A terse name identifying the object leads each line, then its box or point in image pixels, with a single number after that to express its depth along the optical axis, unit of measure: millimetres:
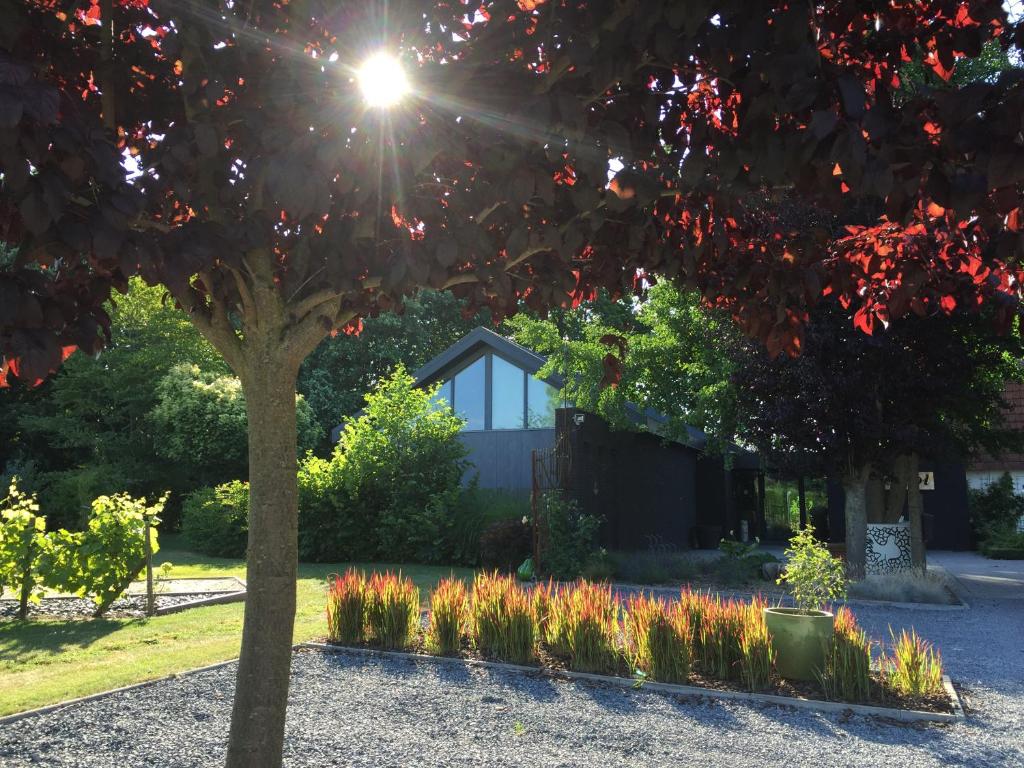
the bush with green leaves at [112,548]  8742
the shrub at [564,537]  12695
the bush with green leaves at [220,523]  16984
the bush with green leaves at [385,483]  15766
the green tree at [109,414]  23719
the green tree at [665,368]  13797
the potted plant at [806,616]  5930
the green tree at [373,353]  30156
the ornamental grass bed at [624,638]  5688
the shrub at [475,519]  14898
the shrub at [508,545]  13742
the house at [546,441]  15867
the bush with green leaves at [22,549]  8602
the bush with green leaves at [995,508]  21938
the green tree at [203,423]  22625
